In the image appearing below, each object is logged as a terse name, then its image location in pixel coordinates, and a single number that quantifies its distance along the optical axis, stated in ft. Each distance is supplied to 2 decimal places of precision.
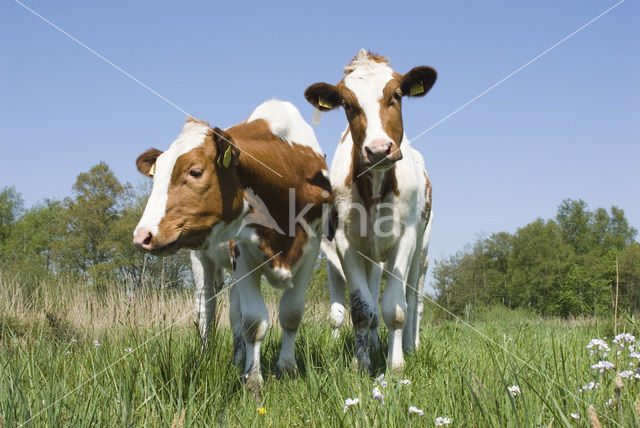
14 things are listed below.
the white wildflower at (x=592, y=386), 7.44
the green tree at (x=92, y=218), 125.59
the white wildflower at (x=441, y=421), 6.85
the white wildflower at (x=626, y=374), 7.60
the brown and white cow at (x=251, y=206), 12.18
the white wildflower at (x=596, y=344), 8.47
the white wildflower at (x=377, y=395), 7.61
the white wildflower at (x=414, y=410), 7.05
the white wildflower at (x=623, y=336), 8.47
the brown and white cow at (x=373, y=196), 15.23
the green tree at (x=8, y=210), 158.71
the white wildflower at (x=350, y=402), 7.36
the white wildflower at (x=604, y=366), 7.45
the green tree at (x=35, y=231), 148.52
